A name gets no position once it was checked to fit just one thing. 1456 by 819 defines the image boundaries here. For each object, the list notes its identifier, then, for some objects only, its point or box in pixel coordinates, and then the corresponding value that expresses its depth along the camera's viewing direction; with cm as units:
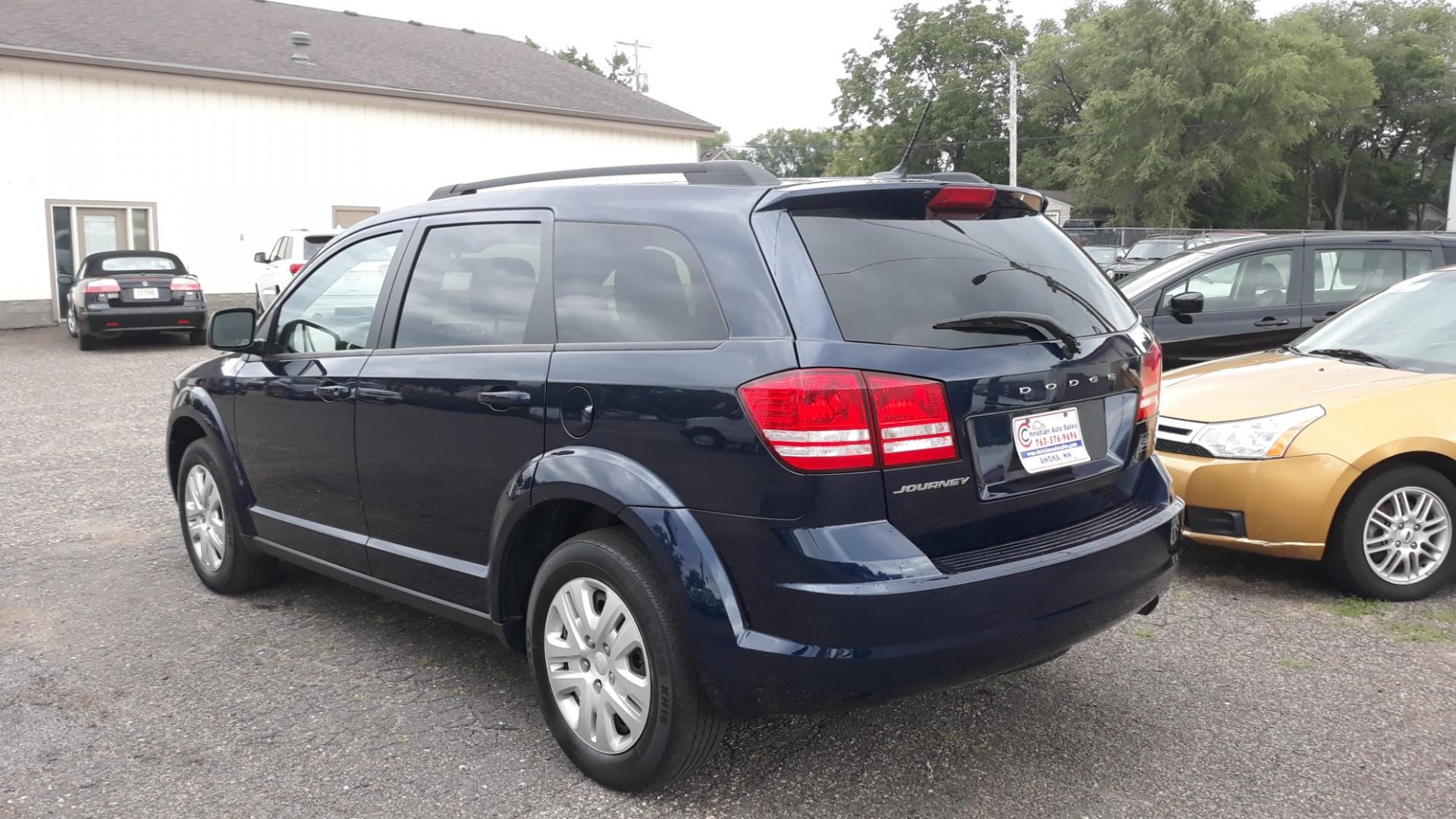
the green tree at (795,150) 10141
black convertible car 1633
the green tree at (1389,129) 6297
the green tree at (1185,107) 5031
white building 2020
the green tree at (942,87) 6406
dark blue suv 280
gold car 479
